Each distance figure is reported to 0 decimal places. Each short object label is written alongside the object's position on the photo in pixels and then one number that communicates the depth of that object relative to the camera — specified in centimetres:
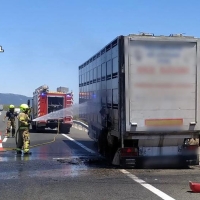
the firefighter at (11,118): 2333
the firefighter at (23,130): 1495
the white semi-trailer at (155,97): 1077
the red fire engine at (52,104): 2706
